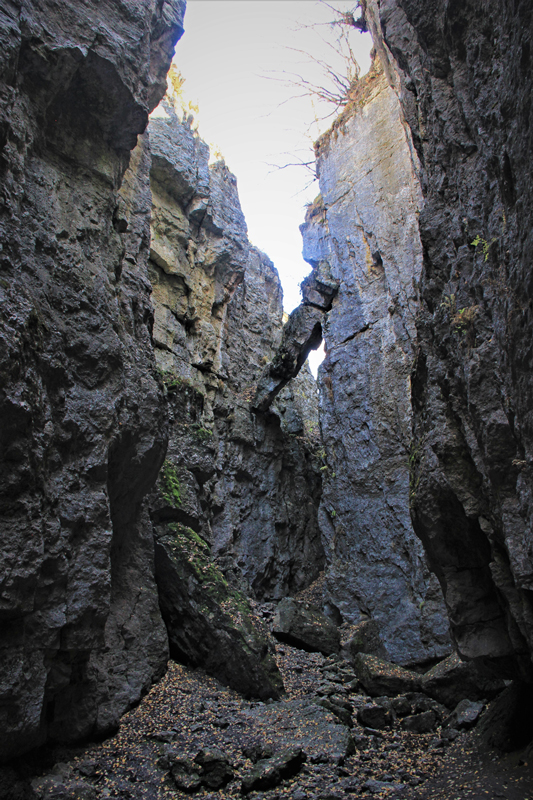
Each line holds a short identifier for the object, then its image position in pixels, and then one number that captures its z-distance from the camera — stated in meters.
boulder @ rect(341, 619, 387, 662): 9.23
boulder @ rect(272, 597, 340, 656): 9.30
